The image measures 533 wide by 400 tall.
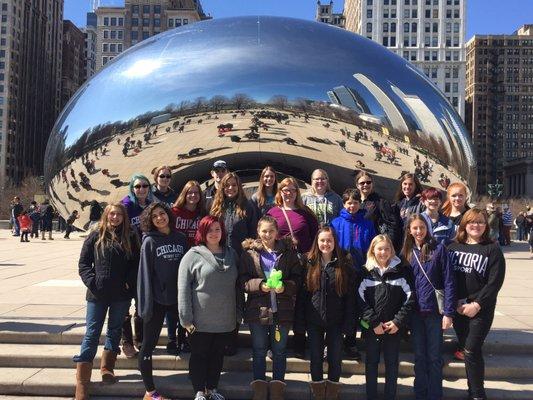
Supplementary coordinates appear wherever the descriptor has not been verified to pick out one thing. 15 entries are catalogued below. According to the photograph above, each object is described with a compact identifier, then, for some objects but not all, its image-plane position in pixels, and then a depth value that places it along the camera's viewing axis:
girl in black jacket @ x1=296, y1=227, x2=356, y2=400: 4.15
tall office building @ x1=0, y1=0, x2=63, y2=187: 103.06
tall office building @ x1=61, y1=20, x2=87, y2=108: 135.88
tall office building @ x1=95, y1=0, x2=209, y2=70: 120.88
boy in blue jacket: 4.51
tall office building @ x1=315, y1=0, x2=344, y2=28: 158.75
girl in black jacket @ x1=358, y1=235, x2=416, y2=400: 4.11
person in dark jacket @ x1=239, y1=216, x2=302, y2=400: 4.12
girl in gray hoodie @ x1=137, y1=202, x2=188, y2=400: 4.12
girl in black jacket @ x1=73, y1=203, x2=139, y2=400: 4.23
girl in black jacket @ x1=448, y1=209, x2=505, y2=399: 4.09
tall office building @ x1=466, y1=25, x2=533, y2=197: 129.88
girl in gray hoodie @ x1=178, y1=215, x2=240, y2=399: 3.99
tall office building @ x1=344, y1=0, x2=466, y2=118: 106.75
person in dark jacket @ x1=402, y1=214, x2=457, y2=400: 4.12
